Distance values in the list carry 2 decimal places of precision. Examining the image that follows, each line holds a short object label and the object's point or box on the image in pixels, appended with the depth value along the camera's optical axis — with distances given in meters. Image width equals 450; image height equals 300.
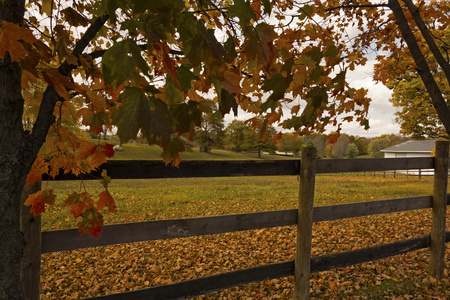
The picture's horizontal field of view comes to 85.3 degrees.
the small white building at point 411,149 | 42.53
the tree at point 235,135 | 60.53
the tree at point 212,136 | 56.03
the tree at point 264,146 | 57.17
